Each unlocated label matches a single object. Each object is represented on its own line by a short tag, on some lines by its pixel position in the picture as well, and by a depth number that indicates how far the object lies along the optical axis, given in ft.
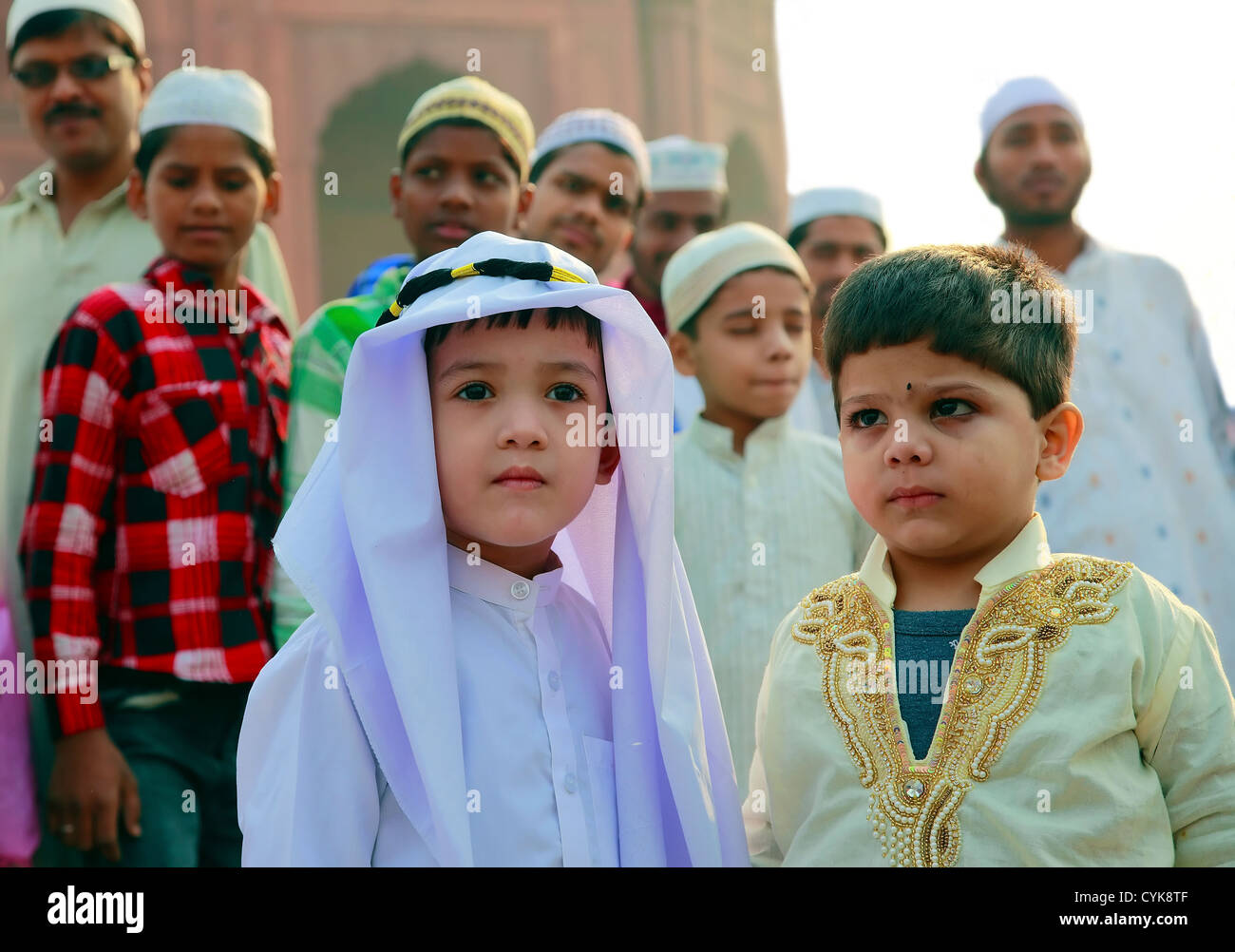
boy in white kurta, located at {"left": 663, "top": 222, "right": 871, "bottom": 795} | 11.61
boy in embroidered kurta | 6.40
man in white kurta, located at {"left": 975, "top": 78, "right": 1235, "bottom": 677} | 13.65
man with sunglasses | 12.71
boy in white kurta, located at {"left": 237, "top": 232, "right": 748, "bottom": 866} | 6.48
